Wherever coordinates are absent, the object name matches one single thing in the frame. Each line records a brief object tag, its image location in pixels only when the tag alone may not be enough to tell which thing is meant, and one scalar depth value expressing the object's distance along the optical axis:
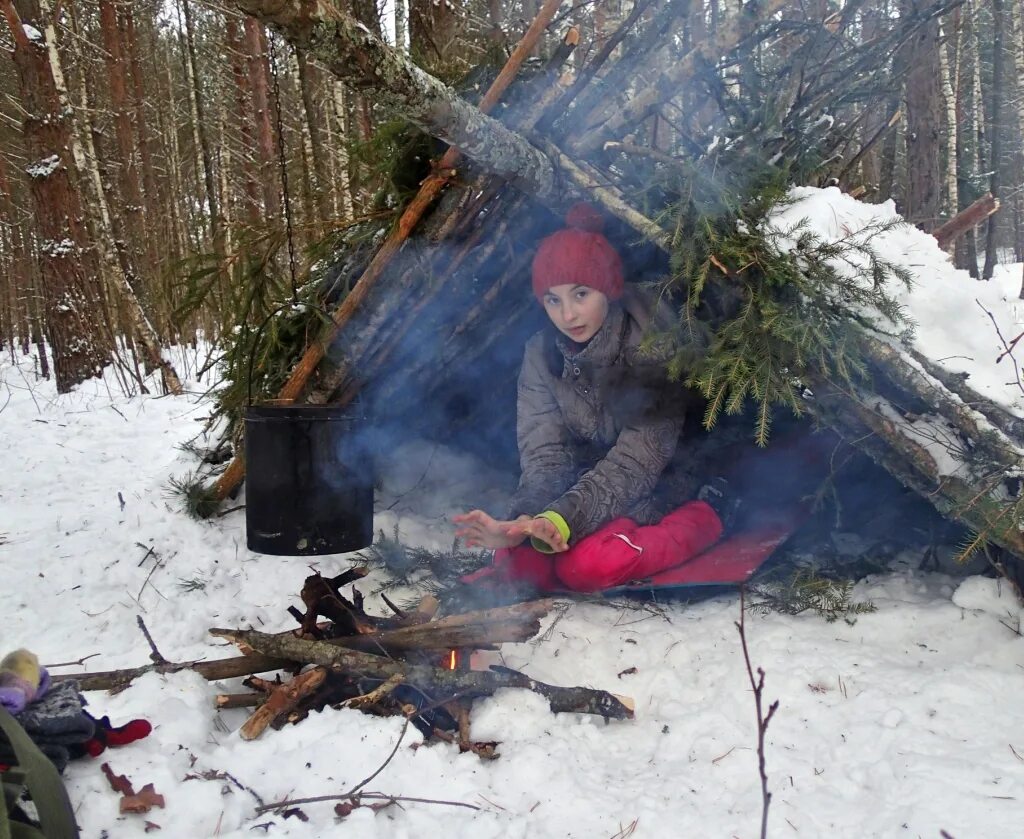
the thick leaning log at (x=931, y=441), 2.27
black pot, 2.74
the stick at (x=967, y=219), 3.23
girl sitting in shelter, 2.76
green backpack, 1.31
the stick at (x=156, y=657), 2.12
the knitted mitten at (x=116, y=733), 1.70
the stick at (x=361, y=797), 1.64
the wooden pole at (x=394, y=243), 2.49
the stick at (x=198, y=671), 2.06
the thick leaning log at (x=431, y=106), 1.58
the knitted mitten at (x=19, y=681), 1.58
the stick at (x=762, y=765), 1.15
